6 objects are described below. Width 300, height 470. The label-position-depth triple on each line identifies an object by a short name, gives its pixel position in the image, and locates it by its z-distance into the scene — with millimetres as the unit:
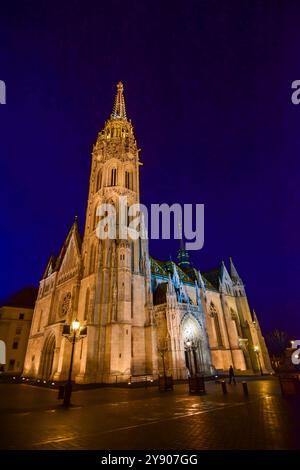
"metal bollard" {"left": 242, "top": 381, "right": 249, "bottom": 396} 15834
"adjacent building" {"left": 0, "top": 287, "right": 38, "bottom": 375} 45375
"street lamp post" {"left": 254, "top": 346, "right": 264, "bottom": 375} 44331
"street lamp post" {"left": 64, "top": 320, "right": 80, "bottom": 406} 13195
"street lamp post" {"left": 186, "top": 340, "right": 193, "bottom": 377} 35969
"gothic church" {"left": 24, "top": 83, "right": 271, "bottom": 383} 29312
